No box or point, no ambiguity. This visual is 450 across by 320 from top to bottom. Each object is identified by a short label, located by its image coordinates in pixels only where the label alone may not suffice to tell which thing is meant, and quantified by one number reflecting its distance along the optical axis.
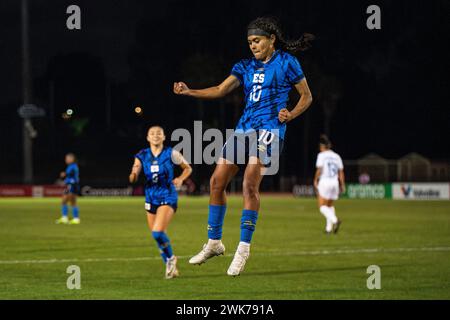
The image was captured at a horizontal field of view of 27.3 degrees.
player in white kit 31.97
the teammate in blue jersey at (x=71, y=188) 37.47
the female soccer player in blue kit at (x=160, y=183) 16.23
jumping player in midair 9.24
